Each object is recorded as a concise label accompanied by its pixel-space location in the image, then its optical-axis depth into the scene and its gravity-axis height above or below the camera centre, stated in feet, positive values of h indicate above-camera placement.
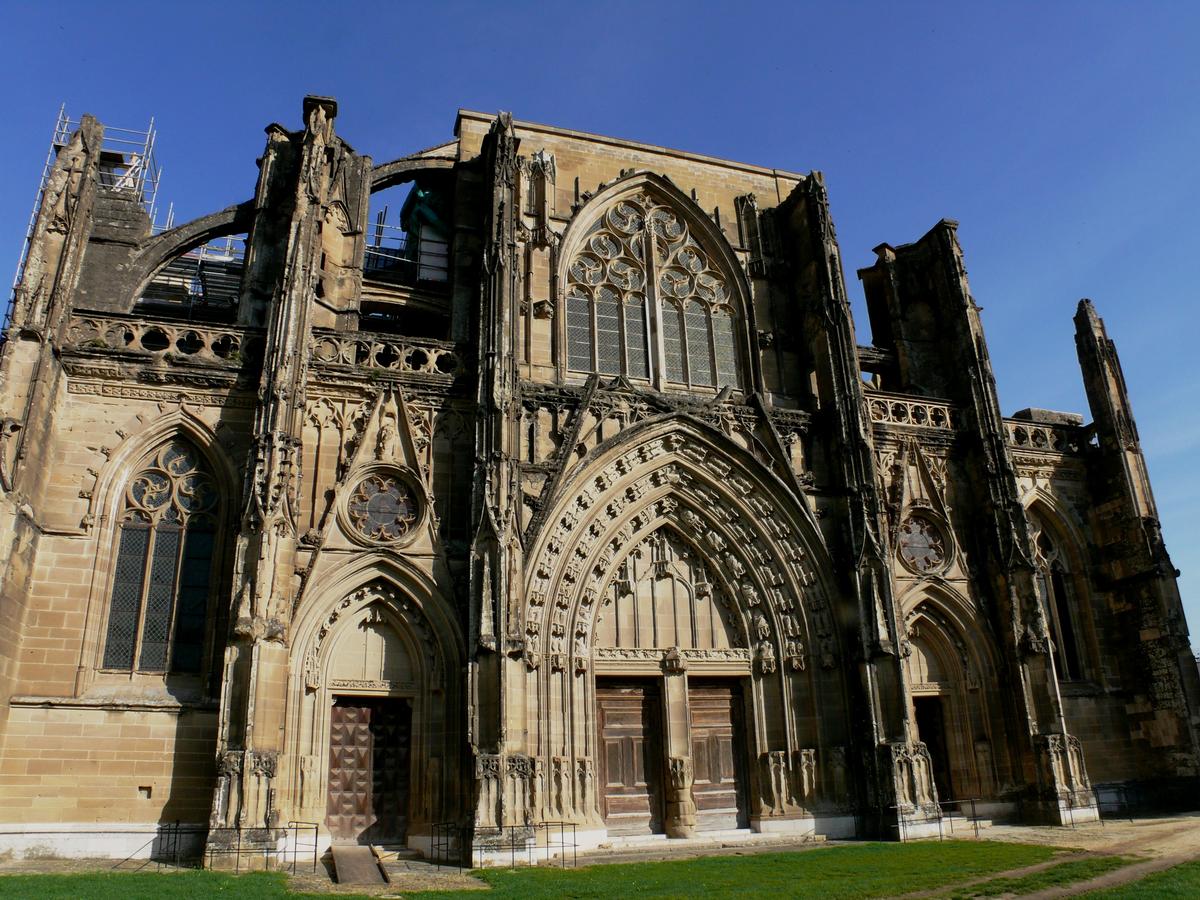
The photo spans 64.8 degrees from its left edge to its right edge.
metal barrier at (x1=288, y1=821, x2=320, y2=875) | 47.14 -1.96
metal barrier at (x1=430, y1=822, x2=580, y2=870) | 47.06 -2.90
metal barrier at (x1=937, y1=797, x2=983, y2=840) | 55.87 -2.47
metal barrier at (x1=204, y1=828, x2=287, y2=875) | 43.52 -2.32
